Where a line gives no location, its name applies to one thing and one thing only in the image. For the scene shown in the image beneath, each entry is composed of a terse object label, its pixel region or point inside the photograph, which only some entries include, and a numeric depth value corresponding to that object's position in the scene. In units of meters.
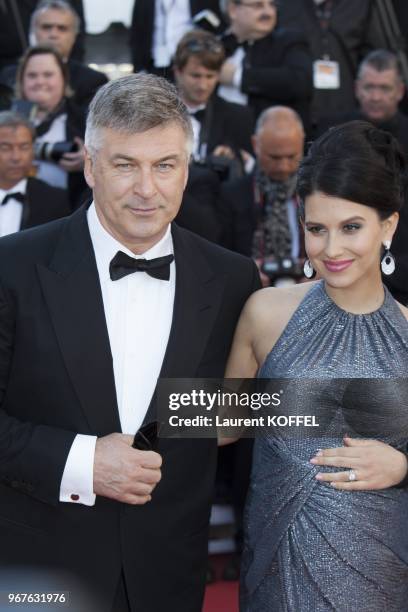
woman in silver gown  2.43
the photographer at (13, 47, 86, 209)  5.25
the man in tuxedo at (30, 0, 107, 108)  5.89
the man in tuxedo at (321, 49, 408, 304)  5.93
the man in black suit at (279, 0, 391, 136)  6.55
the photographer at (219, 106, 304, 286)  4.76
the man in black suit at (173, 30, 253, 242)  5.21
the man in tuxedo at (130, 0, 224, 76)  6.55
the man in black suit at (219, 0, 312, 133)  6.00
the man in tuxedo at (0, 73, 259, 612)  2.35
